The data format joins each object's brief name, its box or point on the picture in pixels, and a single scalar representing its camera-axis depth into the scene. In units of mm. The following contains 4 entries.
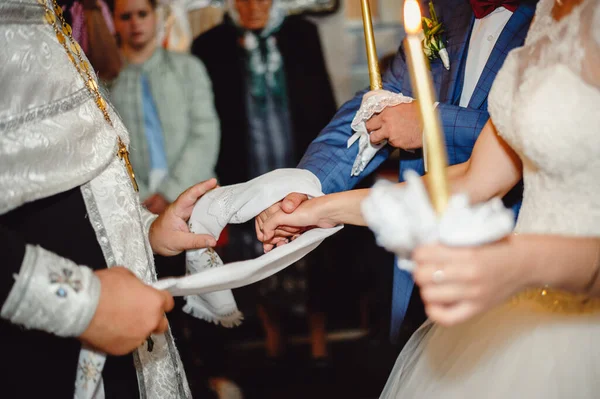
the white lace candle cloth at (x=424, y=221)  954
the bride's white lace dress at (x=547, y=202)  1322
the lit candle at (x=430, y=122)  855
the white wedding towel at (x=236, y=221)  1456
